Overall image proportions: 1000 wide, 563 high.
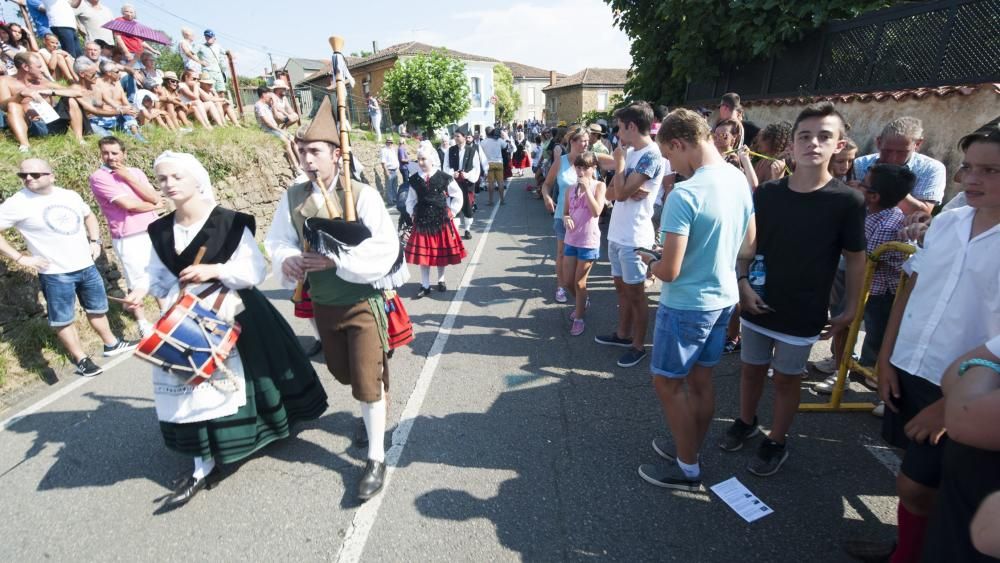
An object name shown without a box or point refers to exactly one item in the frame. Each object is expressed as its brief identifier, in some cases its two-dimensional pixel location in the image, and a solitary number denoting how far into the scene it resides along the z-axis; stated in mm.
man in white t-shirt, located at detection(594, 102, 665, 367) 3732
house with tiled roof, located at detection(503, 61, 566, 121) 65188
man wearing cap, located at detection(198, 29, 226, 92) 11570
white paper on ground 2463
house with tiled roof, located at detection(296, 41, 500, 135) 38000
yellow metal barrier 2988
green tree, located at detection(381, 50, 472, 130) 24969
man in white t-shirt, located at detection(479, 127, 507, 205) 12797
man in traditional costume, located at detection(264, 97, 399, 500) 2467
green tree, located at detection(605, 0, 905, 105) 8500
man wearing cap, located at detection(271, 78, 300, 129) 11062
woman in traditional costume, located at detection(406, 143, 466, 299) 5859
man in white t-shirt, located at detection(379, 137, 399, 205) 13391
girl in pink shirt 4379
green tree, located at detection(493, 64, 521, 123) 52531
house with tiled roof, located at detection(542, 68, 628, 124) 49219
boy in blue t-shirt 2250
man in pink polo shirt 4438
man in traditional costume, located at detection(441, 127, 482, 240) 8641
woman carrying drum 2562
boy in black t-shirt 2338
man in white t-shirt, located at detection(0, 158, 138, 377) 3867
